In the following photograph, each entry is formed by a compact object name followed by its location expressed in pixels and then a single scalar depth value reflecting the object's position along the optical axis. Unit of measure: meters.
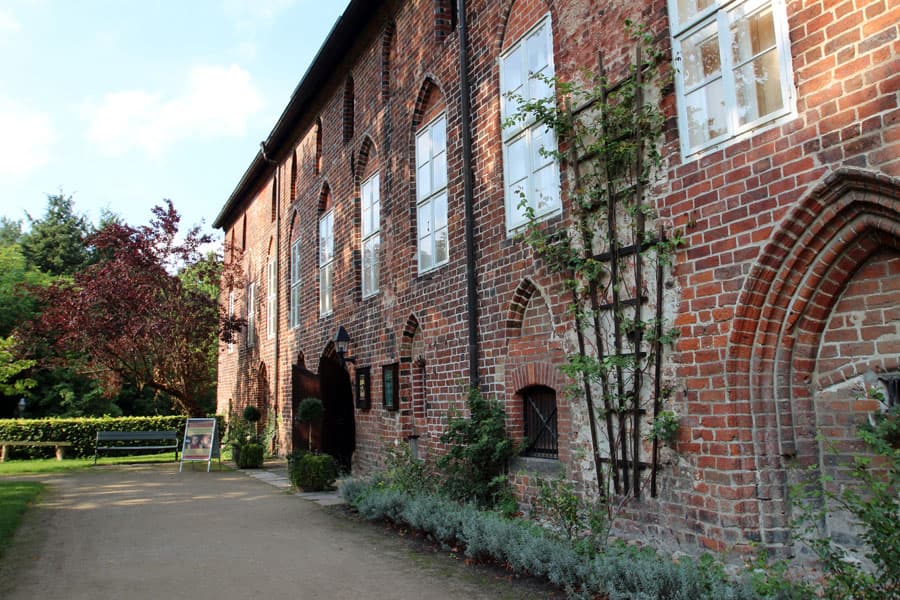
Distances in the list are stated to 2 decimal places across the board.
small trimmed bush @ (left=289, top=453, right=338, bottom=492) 11.84
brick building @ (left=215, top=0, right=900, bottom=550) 4.52
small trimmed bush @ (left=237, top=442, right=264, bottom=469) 16.41
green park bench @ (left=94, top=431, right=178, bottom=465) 17.95
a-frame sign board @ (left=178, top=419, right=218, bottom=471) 15.59
